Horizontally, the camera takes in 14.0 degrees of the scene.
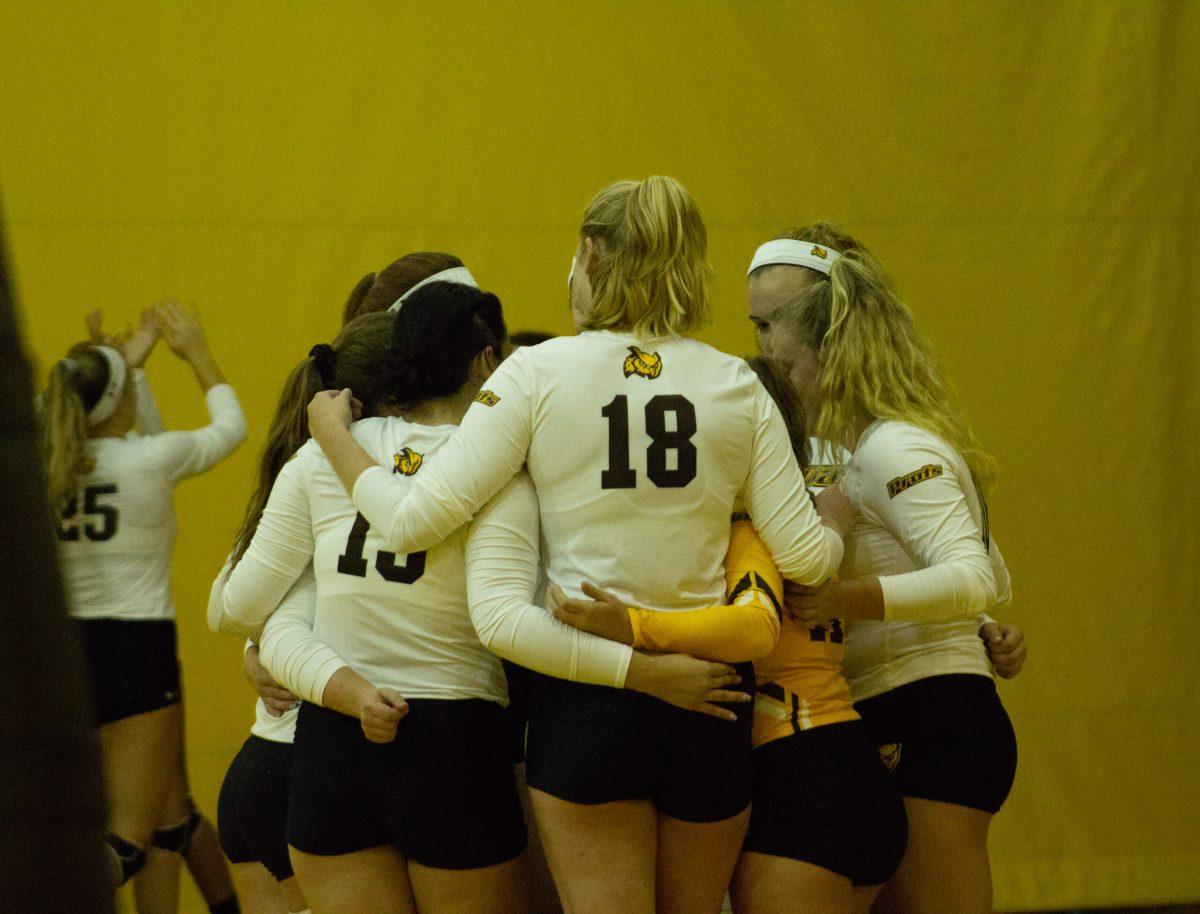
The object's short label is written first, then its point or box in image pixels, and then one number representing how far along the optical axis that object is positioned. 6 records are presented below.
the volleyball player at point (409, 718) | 7.86
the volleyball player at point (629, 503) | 7.79
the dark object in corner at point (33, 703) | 4.02
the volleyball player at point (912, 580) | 8.11
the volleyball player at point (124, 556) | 9.62
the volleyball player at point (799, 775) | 7.89
